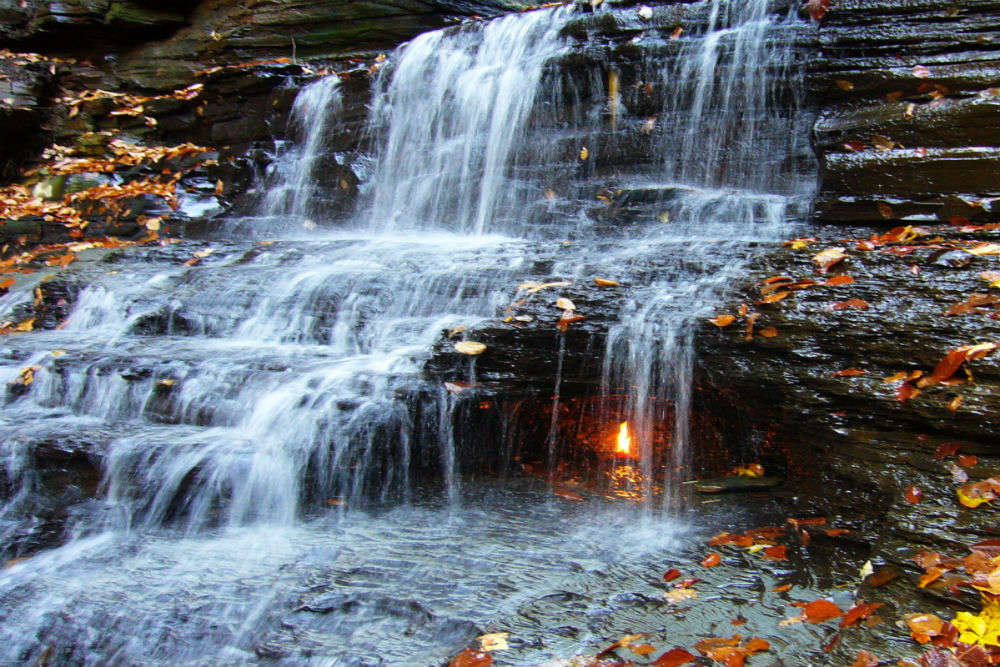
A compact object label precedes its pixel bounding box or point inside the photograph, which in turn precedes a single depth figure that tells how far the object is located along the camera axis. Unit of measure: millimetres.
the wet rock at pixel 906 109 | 4875
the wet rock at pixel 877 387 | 3064
